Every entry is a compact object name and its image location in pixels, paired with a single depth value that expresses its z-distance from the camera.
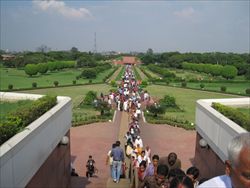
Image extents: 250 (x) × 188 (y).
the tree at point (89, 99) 18.57
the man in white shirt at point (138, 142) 8.28
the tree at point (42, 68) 38.37
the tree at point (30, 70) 36.01
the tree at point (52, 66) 44.22
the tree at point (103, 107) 16.22
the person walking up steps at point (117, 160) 6.50
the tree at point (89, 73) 36.69
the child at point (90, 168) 8.24
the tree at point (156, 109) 15.98
